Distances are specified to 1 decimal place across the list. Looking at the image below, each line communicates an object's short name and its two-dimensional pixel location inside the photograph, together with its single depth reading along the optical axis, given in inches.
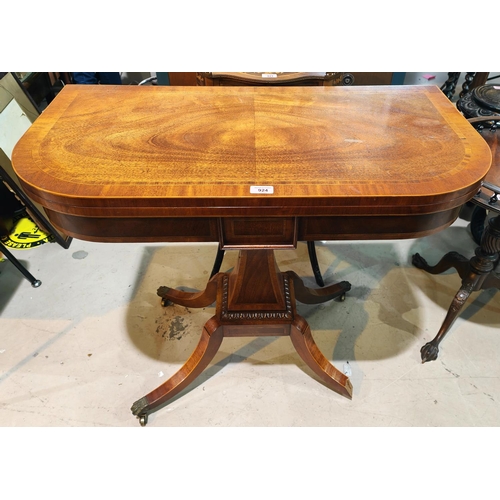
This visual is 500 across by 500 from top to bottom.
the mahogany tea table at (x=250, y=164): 34.7
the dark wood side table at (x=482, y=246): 54.2
